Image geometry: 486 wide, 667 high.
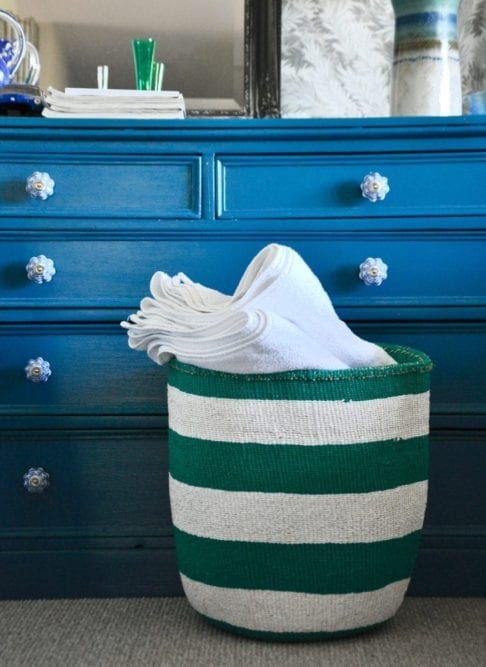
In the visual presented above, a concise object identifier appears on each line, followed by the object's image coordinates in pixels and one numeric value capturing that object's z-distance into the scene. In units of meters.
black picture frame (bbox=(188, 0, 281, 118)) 2.14
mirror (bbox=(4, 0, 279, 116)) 2.14
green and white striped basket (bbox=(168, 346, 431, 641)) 1.42
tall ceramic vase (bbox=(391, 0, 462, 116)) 1.82
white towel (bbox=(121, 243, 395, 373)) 1.36
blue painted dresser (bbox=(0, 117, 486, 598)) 1.69
